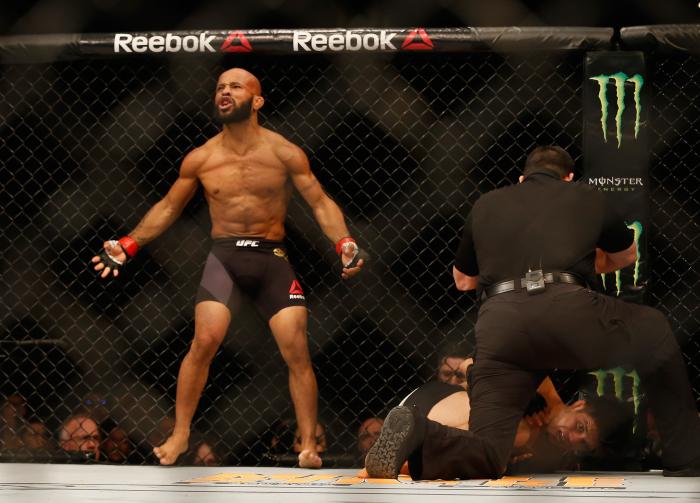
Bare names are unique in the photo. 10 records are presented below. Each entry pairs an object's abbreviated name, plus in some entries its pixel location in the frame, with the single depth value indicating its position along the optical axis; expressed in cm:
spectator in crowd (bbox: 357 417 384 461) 654
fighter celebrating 616
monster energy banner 598
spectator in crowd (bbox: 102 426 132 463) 696
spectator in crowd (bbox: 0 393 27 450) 738
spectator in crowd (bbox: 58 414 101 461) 697
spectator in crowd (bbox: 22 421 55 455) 725
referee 477
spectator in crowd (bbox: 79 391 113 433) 737
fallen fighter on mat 543
